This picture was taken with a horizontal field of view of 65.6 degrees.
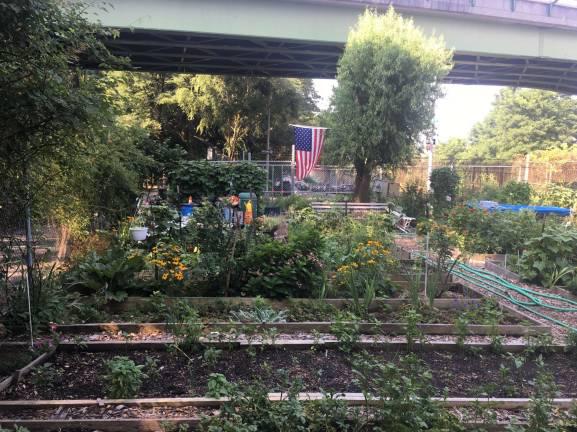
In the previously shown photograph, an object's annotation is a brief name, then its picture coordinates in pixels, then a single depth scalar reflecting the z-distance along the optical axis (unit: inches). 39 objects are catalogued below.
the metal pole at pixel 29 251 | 169.3
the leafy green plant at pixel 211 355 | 160.1
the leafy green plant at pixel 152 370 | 152.6
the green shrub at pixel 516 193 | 662.5
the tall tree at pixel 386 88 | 623.8
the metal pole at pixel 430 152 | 770.3
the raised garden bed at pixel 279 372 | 146.6
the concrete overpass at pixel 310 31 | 612.4
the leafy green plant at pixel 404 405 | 114.1
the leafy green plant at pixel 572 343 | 185.3
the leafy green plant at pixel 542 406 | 111.5
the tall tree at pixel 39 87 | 122.6
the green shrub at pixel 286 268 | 240.2
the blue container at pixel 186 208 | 448.6
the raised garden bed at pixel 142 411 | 122.6
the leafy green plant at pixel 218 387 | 124.0
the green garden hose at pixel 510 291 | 263.6
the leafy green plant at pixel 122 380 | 135.8
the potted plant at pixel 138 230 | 323.5
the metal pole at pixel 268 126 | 1100.2
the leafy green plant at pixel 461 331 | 187.0
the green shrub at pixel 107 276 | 230.5
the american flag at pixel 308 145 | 641.0
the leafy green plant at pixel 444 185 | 651.5
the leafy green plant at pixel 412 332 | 184.1
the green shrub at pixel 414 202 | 640.4
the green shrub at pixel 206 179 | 531.8
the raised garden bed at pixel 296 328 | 198.1
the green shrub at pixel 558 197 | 711.7
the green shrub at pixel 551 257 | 317.4
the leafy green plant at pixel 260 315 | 205.5
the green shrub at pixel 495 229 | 402.9
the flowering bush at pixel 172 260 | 231.7
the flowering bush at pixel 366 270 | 245.6
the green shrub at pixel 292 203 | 564.7
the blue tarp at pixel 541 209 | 553.3
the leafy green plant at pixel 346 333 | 181.3
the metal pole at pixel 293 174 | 717.9
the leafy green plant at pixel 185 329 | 173.6
